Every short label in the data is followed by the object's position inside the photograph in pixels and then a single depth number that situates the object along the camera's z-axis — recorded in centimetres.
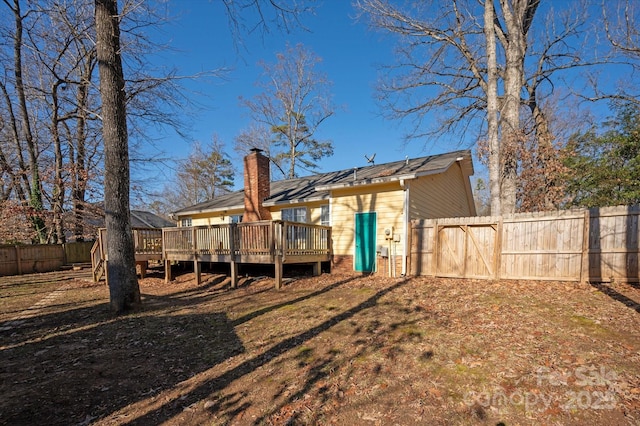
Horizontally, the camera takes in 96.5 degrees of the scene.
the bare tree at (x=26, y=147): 1586
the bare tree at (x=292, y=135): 2472
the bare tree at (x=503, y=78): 1053
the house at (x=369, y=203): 977
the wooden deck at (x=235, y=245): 889
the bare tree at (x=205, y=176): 3250
